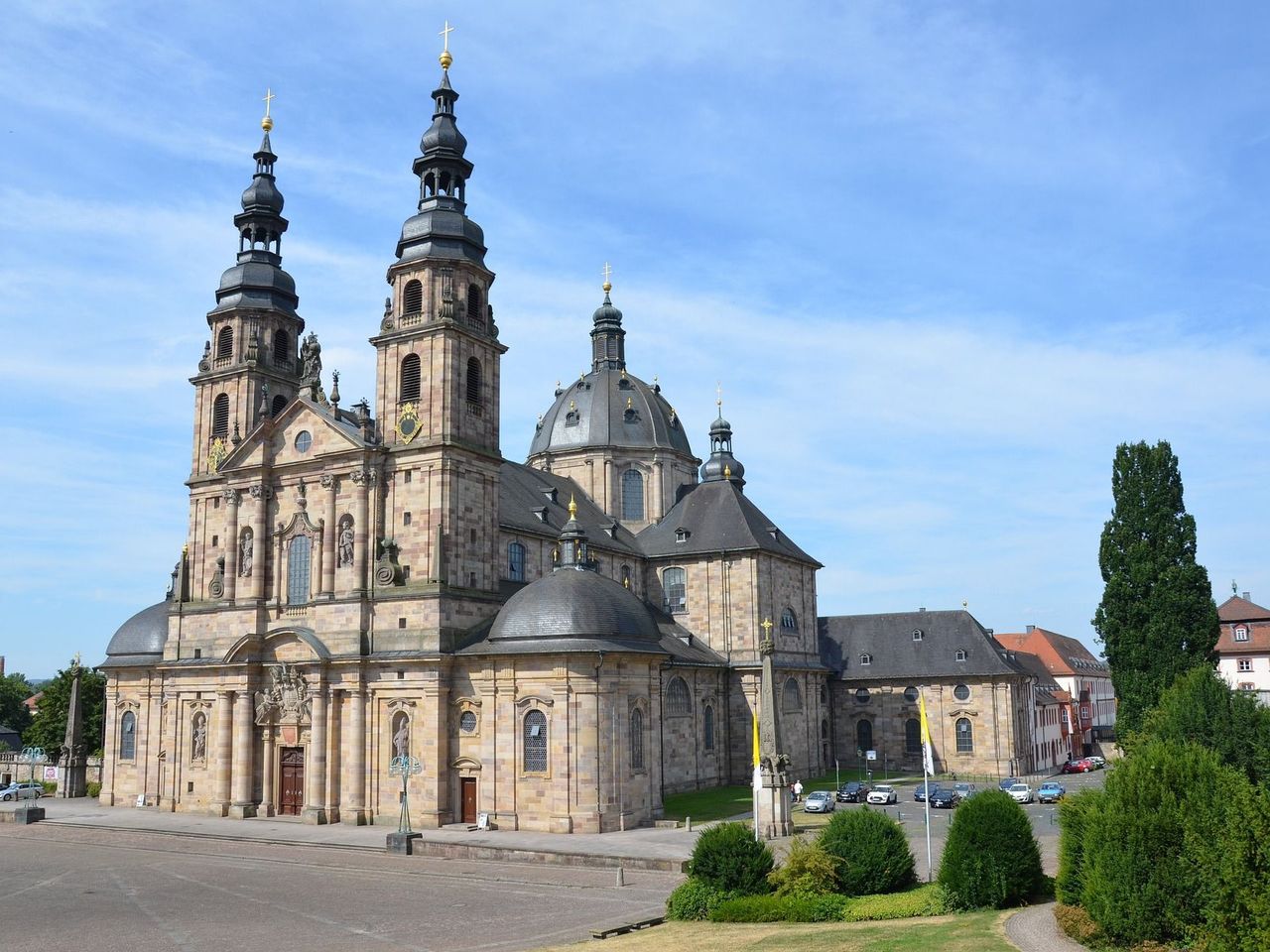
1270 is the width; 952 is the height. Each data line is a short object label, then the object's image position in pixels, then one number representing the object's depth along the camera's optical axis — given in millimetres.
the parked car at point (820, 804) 52562
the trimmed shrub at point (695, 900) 27500
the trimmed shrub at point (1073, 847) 22455
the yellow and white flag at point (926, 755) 36438
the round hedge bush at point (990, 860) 25016
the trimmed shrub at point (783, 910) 25844
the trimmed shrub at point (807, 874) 27422
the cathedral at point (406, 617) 47625
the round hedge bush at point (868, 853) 27922
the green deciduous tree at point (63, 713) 78062
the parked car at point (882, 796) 55125
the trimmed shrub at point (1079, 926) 20250
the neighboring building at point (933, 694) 72000
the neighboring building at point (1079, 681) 97438
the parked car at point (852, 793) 56906
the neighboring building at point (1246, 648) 83938
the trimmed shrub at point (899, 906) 25156
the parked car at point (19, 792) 65125
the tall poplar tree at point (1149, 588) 50406
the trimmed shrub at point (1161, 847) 19047
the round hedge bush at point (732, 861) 27844
